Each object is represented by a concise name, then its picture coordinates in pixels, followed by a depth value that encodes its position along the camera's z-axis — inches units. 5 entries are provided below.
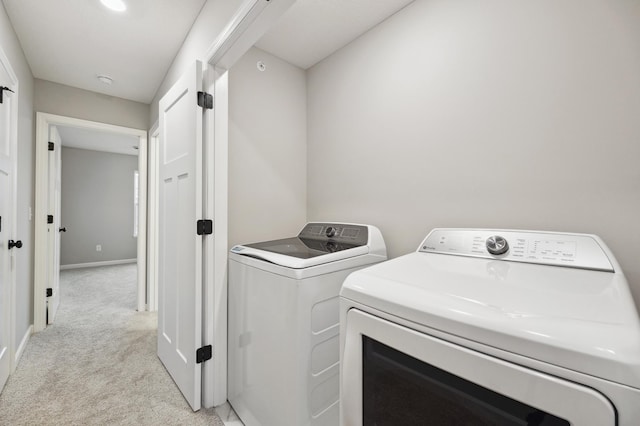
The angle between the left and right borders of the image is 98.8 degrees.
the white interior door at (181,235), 60.6
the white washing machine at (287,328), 46.8
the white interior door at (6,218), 65.1
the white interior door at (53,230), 107.7
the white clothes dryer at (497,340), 18.3
